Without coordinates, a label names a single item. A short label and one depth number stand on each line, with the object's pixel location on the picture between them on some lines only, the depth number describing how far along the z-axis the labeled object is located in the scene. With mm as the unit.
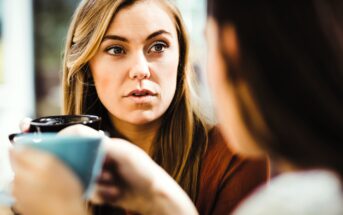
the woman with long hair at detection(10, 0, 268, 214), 1078
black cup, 775
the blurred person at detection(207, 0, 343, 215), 562
